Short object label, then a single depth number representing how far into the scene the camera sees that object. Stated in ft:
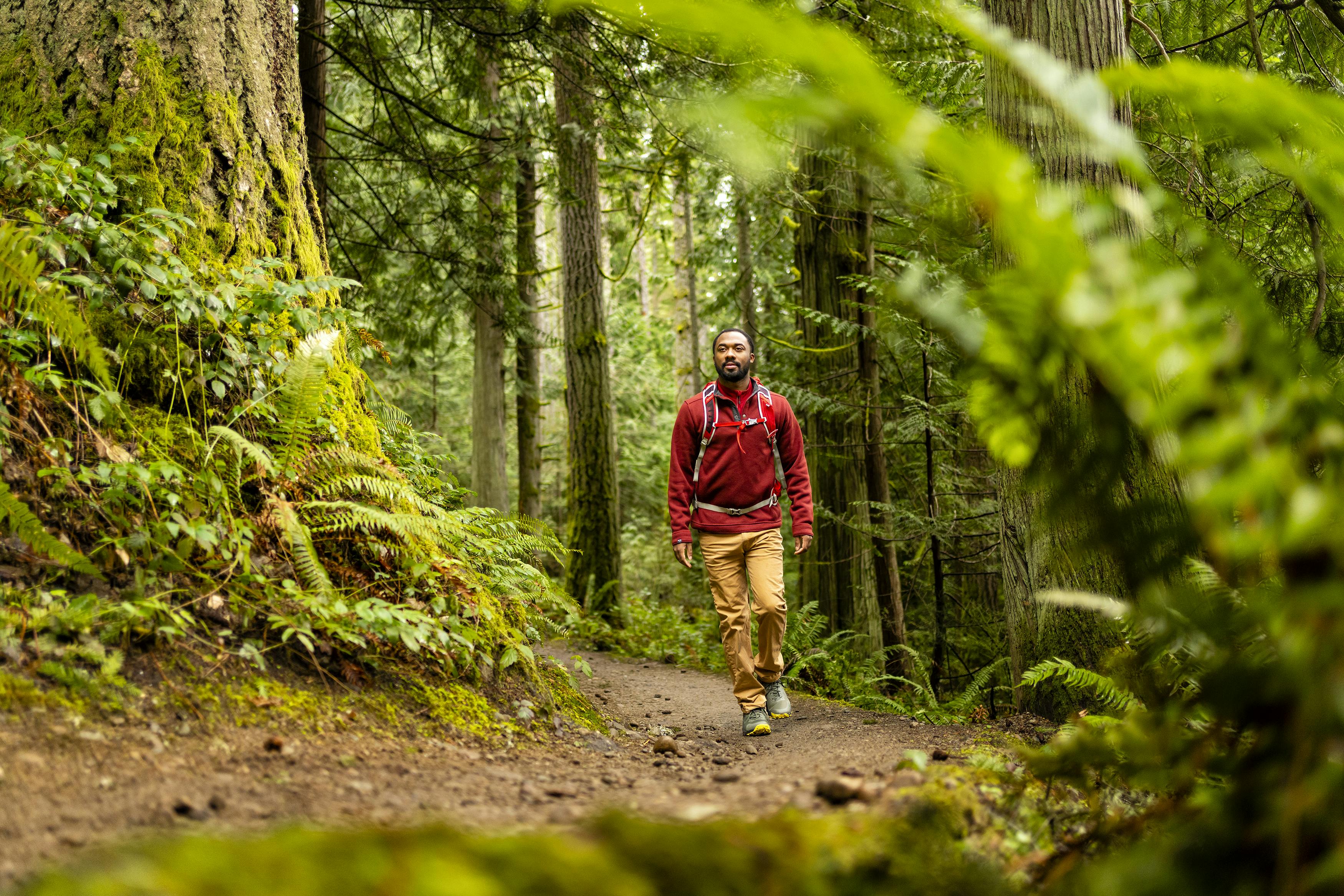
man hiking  18.12
